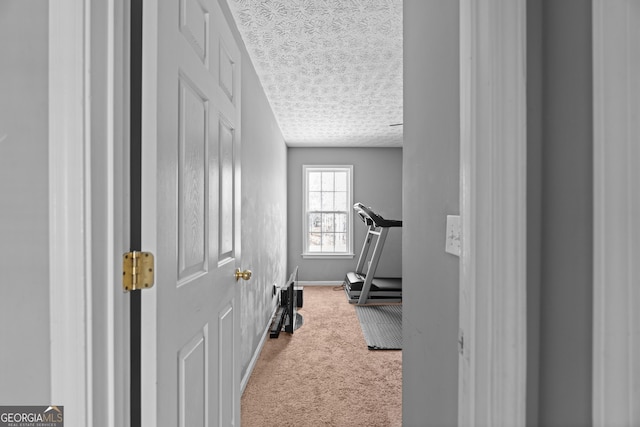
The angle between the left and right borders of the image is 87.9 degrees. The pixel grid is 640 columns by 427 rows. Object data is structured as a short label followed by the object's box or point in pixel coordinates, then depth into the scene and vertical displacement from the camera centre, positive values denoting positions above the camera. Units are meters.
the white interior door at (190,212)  0.82 -0.01
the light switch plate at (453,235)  0.91 -0.07
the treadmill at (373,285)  4.76 -1.15
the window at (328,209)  6.38 +0.01
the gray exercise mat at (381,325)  3.21 -1.33
